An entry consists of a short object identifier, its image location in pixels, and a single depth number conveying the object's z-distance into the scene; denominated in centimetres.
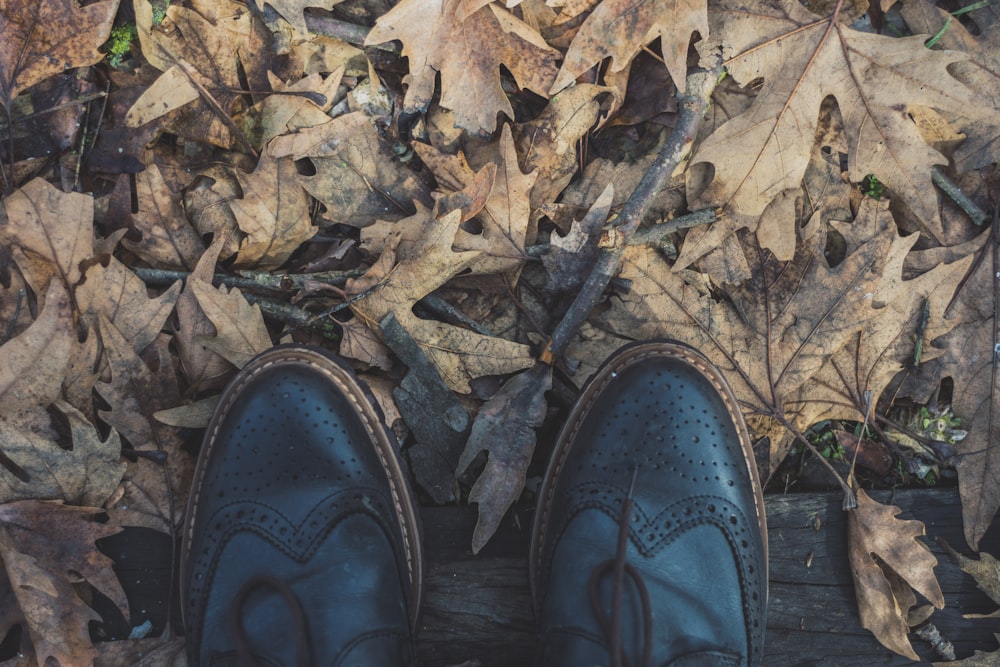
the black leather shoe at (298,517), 58
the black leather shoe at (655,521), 58
